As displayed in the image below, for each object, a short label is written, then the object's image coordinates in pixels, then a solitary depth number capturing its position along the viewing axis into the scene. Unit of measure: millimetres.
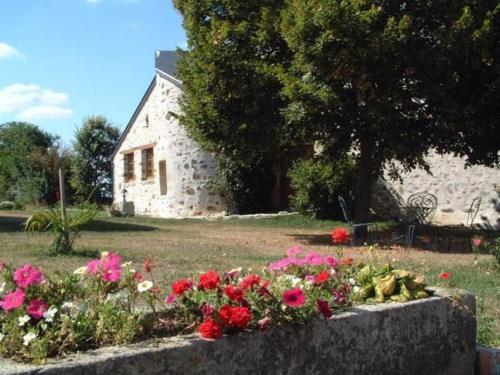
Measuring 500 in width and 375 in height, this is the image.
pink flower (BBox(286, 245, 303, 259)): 3932
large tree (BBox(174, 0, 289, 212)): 11617
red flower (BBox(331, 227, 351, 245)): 4902
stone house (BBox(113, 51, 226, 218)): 20938
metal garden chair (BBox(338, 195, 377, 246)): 12148
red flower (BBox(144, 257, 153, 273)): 3545
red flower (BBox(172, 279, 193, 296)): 3012
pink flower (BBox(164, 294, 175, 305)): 3146
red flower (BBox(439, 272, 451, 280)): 4078
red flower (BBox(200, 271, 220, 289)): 3062
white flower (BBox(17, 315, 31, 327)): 2575
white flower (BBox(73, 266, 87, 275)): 3253
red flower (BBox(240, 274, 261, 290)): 3090
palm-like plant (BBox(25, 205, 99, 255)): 9156
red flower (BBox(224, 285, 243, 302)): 2936
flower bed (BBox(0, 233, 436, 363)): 2611
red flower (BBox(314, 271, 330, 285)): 3473
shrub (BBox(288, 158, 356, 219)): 16812
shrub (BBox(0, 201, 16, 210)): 28656
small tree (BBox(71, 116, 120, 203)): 29438
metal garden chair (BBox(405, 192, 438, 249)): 11430
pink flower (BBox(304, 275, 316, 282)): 3482
